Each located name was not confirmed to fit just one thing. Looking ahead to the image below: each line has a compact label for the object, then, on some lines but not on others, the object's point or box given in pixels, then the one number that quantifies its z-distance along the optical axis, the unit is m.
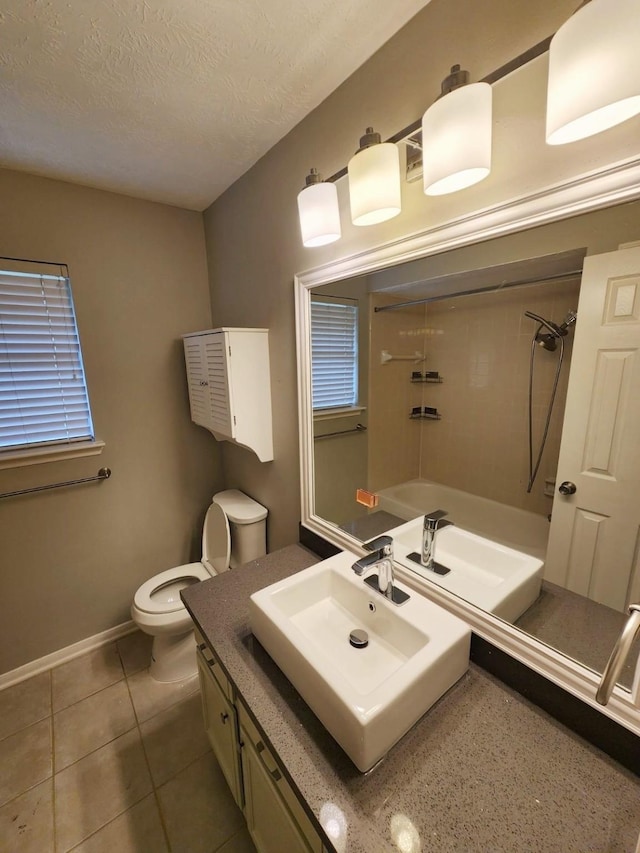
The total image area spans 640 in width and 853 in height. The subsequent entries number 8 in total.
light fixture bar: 0.64
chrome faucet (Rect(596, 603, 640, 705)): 0.45
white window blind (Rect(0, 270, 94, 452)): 1.60
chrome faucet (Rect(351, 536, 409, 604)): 0.96
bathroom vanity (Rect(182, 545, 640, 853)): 0.58
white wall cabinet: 1.51
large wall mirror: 0.70
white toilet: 1.66
